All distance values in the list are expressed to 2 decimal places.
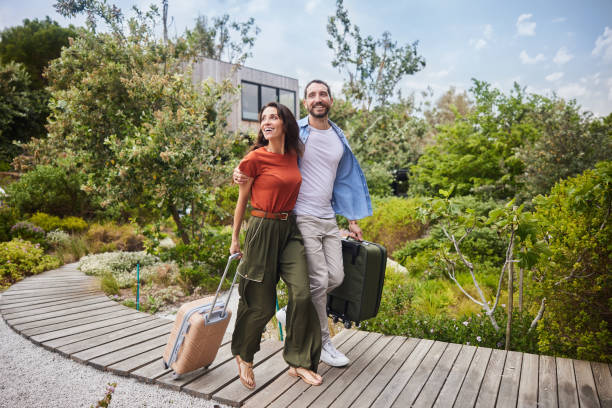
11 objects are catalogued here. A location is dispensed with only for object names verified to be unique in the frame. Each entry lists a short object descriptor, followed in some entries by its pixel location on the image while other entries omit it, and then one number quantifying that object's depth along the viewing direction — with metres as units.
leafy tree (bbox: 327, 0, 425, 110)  18.52
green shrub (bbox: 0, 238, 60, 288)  5.52
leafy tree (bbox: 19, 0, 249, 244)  5.51
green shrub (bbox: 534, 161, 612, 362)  2.57
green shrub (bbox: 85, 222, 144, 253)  7.54
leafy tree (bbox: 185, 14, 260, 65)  24.17
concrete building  19.06
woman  2.45
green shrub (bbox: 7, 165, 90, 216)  8.24
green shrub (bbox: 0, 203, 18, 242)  6.74
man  2.59
